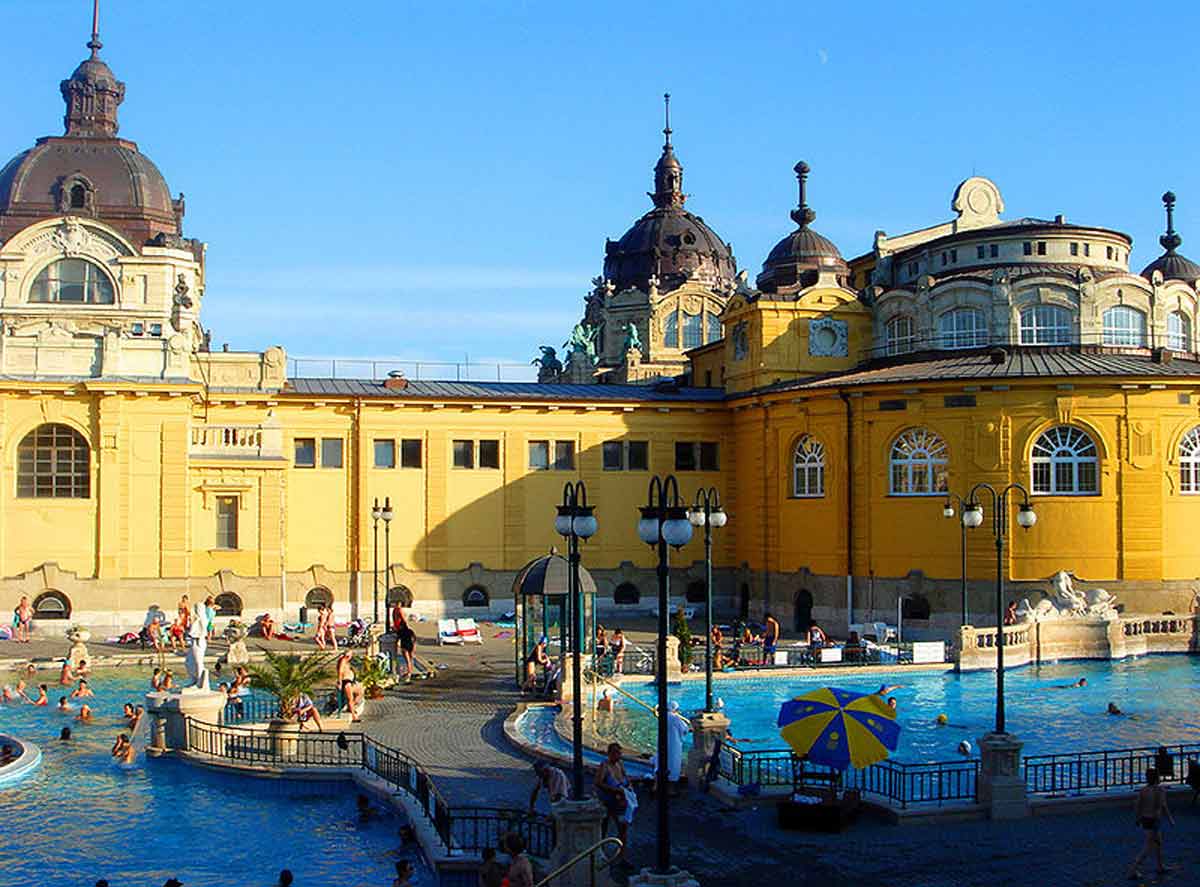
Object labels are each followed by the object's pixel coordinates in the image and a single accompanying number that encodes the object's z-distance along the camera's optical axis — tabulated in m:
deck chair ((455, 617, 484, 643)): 43.69
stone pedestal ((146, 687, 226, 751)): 25.94
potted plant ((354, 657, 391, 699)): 31.70
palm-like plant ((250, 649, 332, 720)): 26.30
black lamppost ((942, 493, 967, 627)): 40.58
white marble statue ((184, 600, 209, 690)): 27.45
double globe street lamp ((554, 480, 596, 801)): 17.50
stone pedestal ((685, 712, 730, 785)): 21.88
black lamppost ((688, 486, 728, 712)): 24.61
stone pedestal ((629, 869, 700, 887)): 14.00
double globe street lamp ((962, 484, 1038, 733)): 21.62
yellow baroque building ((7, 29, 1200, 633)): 44.00
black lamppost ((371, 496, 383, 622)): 41.78
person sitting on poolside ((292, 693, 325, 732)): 26.42
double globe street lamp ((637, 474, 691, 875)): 15.65
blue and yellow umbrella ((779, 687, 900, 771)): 19.83
